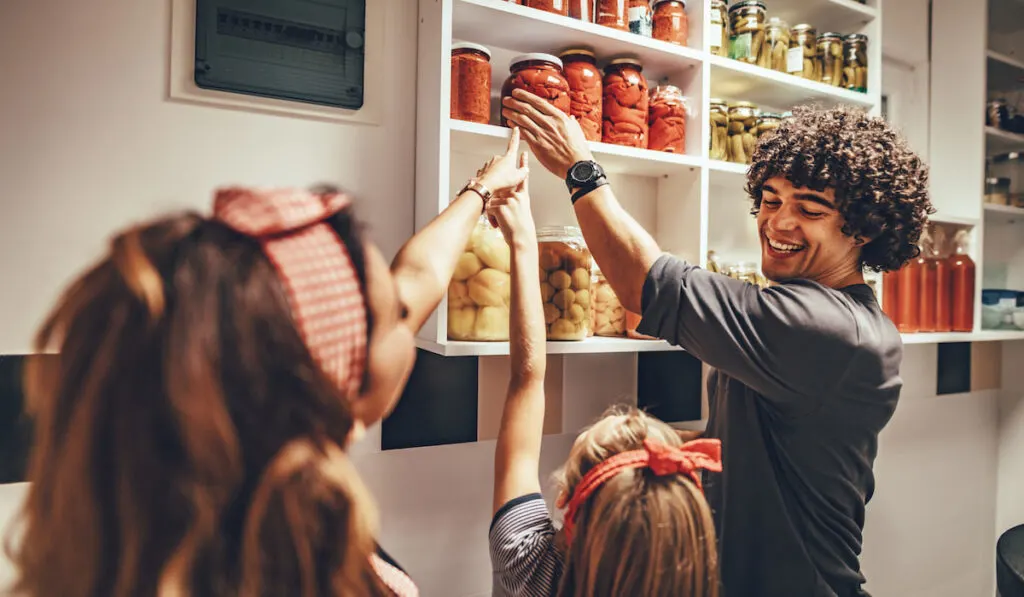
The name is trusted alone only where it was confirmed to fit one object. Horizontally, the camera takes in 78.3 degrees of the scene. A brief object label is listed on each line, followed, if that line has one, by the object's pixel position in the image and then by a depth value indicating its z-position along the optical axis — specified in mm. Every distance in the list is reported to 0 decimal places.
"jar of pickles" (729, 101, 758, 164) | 1333
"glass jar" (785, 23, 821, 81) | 1408
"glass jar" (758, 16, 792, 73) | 1392
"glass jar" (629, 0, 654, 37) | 1193
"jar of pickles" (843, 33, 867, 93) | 1468
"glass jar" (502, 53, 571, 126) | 1053
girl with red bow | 646
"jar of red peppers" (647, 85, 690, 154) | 1214
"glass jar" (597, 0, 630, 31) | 1165
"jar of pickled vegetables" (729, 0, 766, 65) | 1344
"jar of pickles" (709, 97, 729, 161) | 1304
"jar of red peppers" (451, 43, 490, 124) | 1045
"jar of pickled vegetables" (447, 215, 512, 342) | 1011
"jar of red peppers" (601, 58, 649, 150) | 1162
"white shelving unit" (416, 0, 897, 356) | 1039
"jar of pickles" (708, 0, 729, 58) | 1291
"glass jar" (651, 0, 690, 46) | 1229
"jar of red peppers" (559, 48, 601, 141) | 1119
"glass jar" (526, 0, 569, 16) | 1106
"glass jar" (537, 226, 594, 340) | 1073
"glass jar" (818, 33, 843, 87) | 1456
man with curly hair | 947
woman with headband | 424
